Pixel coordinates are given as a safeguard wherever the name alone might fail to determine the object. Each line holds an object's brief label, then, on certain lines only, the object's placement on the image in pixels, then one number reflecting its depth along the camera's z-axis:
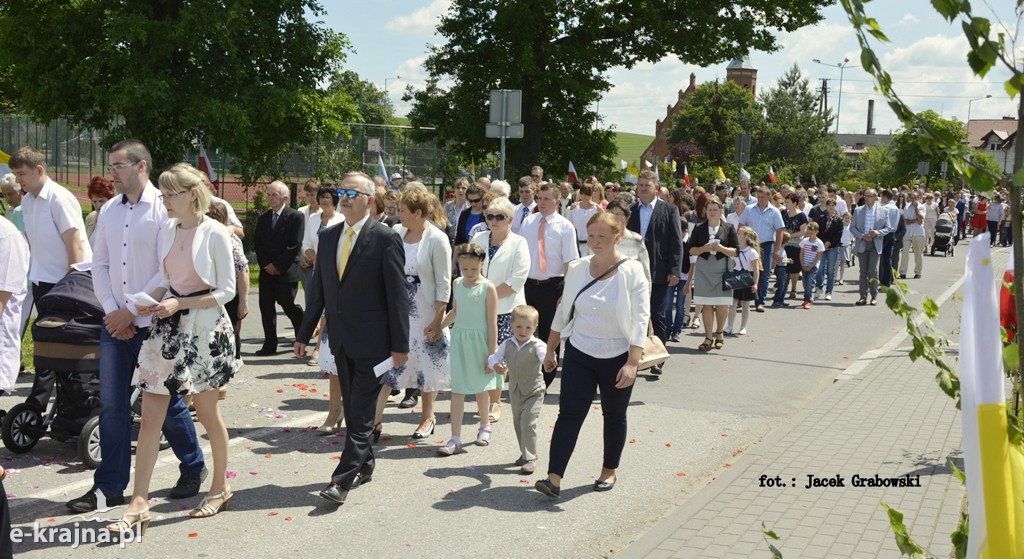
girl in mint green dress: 7.58
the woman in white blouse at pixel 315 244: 7.80
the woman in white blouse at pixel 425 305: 7.70
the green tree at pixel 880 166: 96.00
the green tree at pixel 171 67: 22.88
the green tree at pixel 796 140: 79.00
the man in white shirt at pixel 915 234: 23.39
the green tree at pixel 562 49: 29.94
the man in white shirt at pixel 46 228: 7.20
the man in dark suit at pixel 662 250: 10.70
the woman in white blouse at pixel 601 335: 6.29
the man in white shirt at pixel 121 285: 5.67
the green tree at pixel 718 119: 78.62
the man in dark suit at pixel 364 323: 6.18
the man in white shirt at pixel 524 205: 10.51
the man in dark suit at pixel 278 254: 11.23
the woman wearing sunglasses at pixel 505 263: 8.21
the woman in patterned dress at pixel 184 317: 5.52
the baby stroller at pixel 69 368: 6.68
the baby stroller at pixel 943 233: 31.31
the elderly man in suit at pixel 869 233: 18.27
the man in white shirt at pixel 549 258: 9.35
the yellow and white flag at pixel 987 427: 2.01
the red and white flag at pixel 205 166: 18.64
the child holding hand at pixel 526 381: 6.92
